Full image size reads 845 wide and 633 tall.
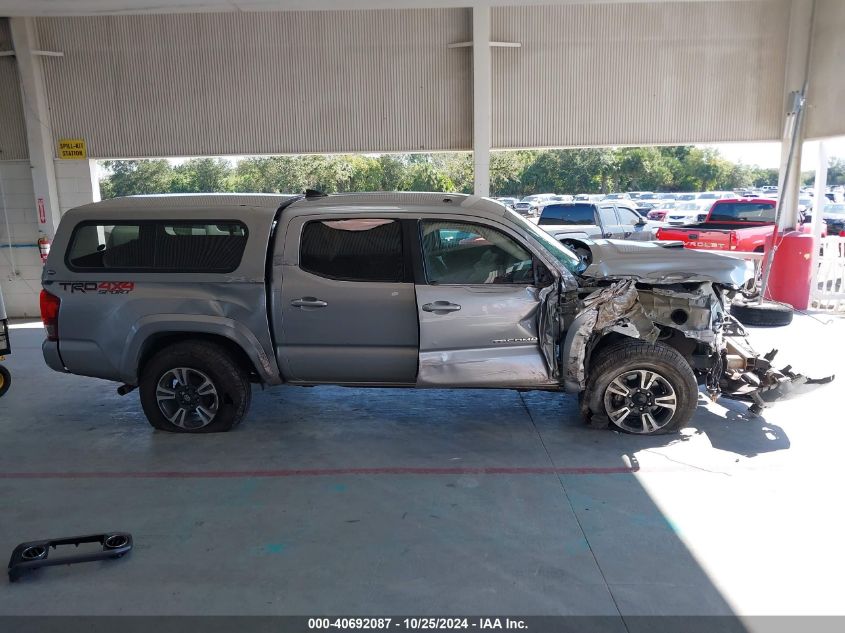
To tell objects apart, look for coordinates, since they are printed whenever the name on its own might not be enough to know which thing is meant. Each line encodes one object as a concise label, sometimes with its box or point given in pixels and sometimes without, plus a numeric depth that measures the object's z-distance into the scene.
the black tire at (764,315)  8.63
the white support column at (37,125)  11.03
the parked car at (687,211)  27.98
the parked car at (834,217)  22.53
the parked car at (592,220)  15.04
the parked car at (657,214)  27.38
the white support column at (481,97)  10.84
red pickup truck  13.63
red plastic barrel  10.46
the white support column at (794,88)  10.66
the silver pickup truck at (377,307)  5.25
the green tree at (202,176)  20.38
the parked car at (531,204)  24.40
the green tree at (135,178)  19.22
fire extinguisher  11.43
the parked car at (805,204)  22.67
